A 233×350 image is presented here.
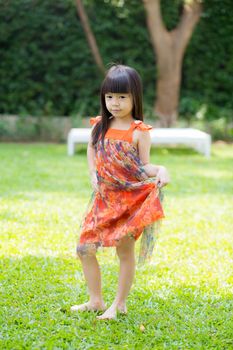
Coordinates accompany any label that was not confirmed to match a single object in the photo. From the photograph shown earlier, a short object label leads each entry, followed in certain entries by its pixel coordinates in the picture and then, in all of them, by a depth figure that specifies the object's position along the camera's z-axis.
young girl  3.43
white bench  11.27
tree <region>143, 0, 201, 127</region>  13.86
